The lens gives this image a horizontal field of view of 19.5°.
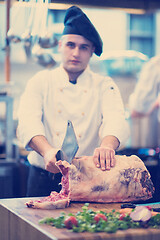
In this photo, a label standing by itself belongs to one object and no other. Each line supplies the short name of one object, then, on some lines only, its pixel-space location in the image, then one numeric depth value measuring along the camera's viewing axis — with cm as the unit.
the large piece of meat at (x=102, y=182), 203
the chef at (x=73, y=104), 245
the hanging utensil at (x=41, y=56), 406
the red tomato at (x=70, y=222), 151
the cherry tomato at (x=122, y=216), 161
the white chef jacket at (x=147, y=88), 439
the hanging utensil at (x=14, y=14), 294
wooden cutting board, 143
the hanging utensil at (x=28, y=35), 265
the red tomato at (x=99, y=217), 157
